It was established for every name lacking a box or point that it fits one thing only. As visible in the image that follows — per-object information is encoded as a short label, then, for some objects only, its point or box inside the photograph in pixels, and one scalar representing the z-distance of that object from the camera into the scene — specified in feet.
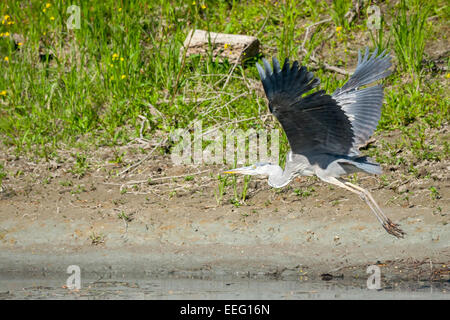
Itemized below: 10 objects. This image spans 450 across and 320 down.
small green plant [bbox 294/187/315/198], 39.50
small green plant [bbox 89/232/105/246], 36.63
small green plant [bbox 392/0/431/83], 48.03
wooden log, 53.31
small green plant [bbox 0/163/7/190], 43.37
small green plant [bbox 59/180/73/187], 42.96
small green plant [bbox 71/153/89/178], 44.52
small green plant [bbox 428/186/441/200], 36.86
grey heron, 28.32
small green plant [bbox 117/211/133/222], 37.96
